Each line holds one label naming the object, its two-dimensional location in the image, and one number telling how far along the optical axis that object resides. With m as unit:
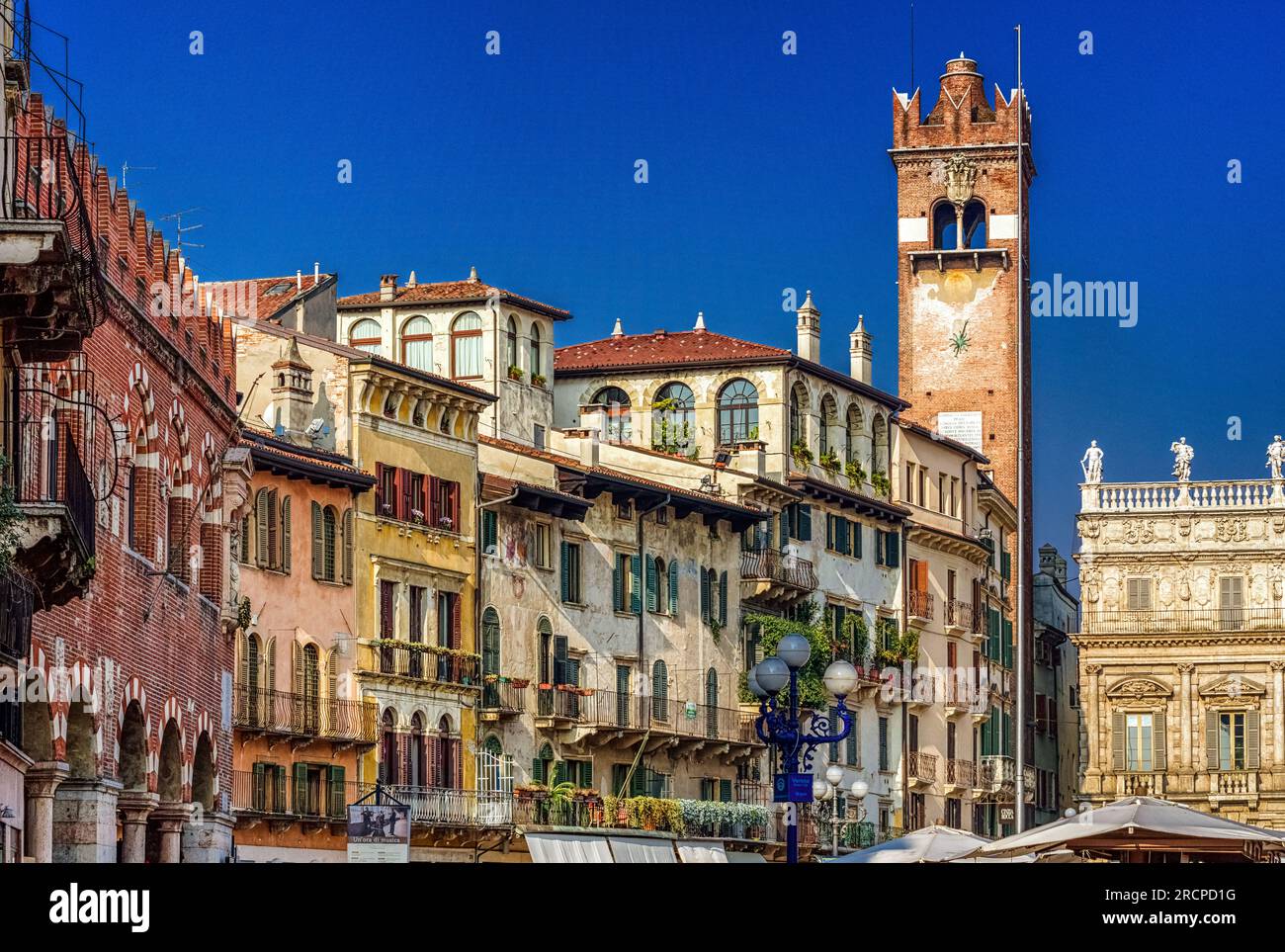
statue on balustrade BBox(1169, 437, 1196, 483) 101.56
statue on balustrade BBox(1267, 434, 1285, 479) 101.38
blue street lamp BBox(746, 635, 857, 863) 35.47
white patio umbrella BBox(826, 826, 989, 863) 41.53
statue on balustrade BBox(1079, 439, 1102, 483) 101.82
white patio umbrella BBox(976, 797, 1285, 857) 37.31
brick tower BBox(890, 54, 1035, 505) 103.69
